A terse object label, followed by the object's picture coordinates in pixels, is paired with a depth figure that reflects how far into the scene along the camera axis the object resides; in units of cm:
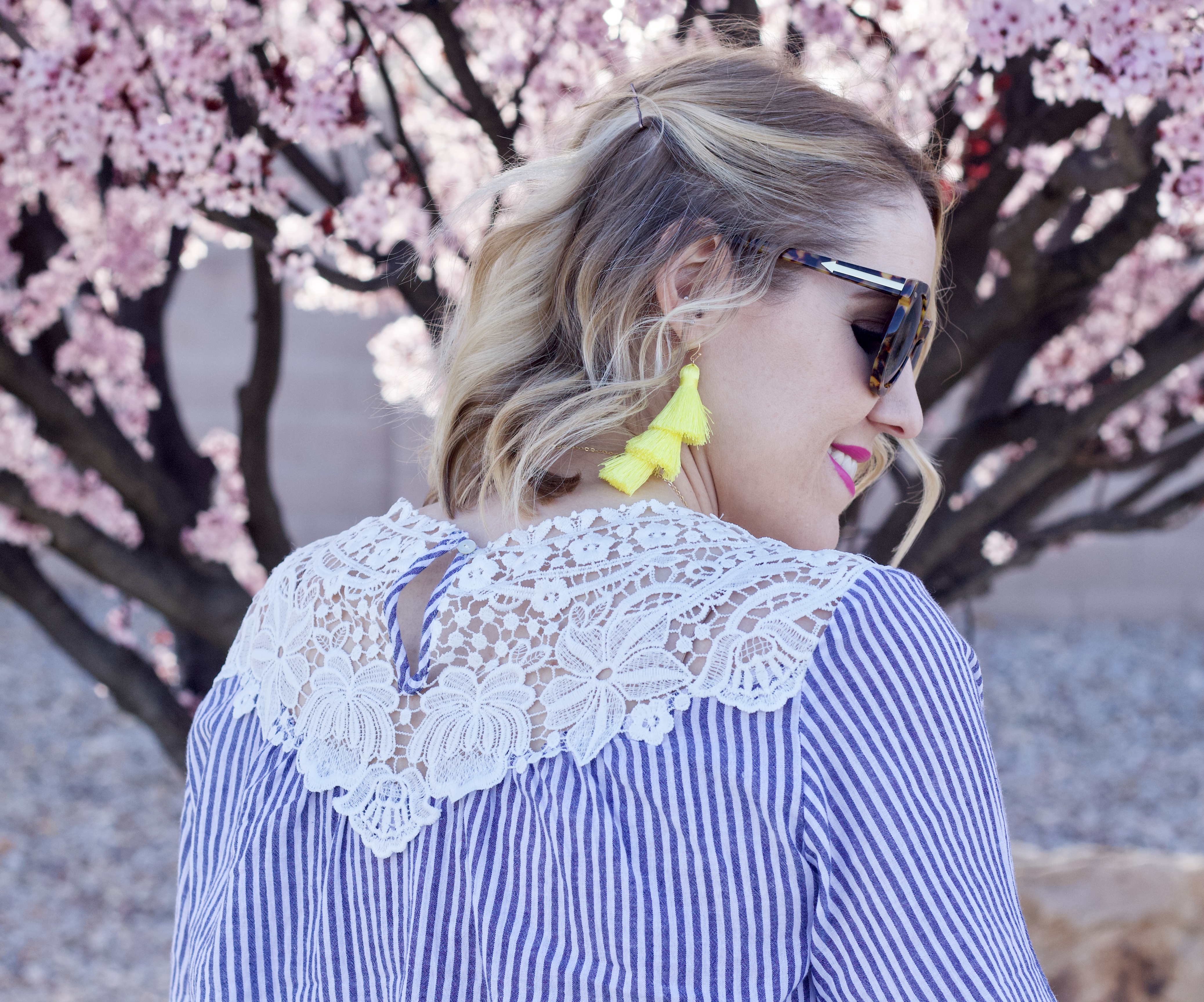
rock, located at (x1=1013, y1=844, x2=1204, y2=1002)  308
